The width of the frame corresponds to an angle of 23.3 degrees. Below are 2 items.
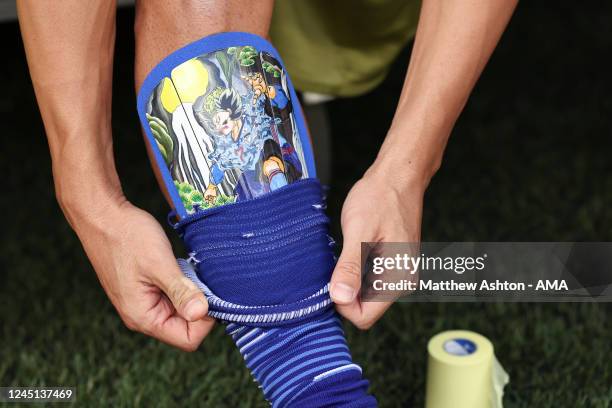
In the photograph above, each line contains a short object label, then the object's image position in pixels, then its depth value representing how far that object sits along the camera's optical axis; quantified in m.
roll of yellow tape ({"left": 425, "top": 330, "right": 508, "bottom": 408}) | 1.07
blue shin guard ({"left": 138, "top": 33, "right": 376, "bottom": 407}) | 0.99
